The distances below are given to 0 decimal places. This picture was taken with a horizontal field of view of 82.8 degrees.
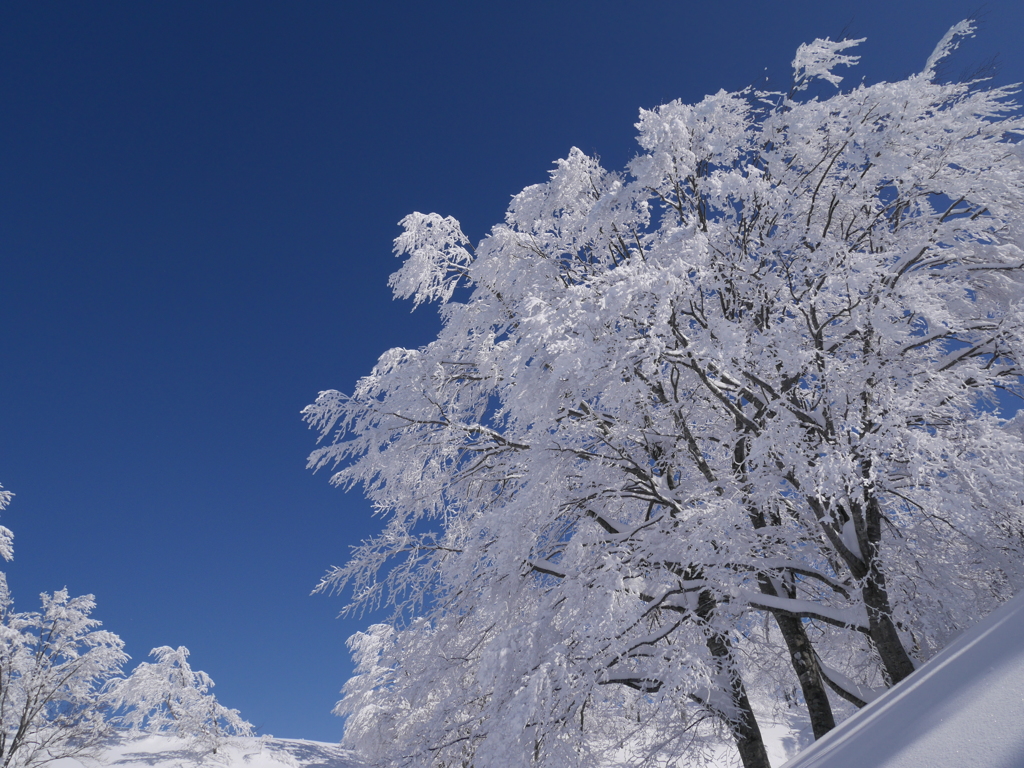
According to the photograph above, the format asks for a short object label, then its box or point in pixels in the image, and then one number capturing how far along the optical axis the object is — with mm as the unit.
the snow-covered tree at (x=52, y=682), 13023
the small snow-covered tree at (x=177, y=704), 19448
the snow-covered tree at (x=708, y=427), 5113
